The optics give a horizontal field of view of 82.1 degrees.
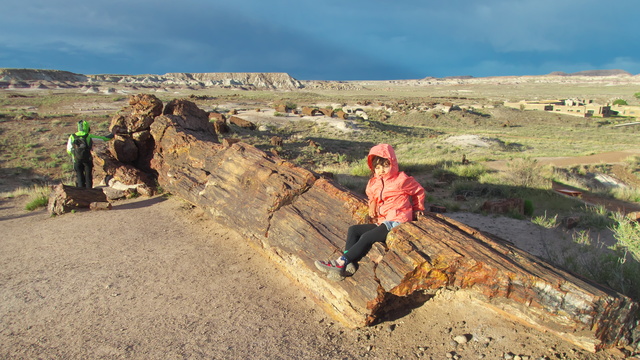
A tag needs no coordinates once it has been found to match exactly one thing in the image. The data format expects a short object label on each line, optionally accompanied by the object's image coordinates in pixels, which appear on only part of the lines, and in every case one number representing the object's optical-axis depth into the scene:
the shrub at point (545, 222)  7.50
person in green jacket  9.53
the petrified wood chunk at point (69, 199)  8.43
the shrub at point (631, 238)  4.85
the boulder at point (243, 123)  22.72
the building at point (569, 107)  43.34
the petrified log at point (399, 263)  3.36
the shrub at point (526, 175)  11.19
